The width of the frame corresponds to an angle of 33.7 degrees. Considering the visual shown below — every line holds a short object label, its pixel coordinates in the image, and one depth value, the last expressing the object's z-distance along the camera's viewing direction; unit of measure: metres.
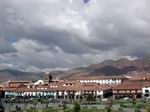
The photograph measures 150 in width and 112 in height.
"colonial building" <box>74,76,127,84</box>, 90.04
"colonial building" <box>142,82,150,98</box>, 67.54
